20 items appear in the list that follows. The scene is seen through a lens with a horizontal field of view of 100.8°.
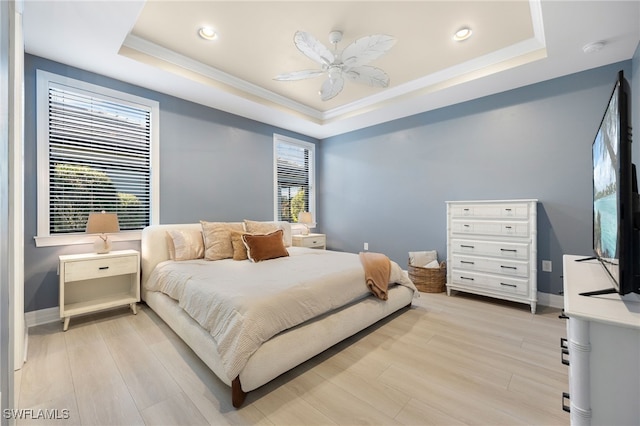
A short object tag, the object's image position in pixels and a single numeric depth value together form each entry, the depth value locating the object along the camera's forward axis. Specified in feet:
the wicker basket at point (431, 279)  11.77
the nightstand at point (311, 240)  15.21
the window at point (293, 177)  15.90
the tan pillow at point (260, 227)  11.66
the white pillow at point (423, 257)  12.74
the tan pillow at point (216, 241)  10.09
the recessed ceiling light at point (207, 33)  8.32
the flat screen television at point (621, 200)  3.15
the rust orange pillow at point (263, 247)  9.75
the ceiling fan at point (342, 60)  7.02
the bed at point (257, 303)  5.08
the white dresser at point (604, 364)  2.63
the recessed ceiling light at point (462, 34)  8.33
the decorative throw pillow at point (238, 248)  10.07
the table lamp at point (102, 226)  8.18
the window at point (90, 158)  8.61
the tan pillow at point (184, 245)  9.82
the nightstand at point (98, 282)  7.91
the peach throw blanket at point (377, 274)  8.13
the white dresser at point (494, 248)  9.42
